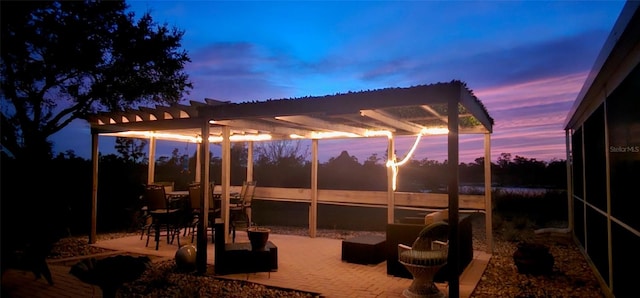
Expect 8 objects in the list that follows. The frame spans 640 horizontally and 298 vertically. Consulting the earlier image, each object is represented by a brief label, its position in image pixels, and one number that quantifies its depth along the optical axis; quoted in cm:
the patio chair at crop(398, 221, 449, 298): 409
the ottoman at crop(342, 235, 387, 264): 589
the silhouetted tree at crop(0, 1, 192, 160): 590
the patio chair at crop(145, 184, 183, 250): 684
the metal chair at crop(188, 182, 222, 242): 695
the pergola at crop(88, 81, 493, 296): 422
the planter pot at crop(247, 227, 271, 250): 518
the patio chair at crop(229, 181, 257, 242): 783
